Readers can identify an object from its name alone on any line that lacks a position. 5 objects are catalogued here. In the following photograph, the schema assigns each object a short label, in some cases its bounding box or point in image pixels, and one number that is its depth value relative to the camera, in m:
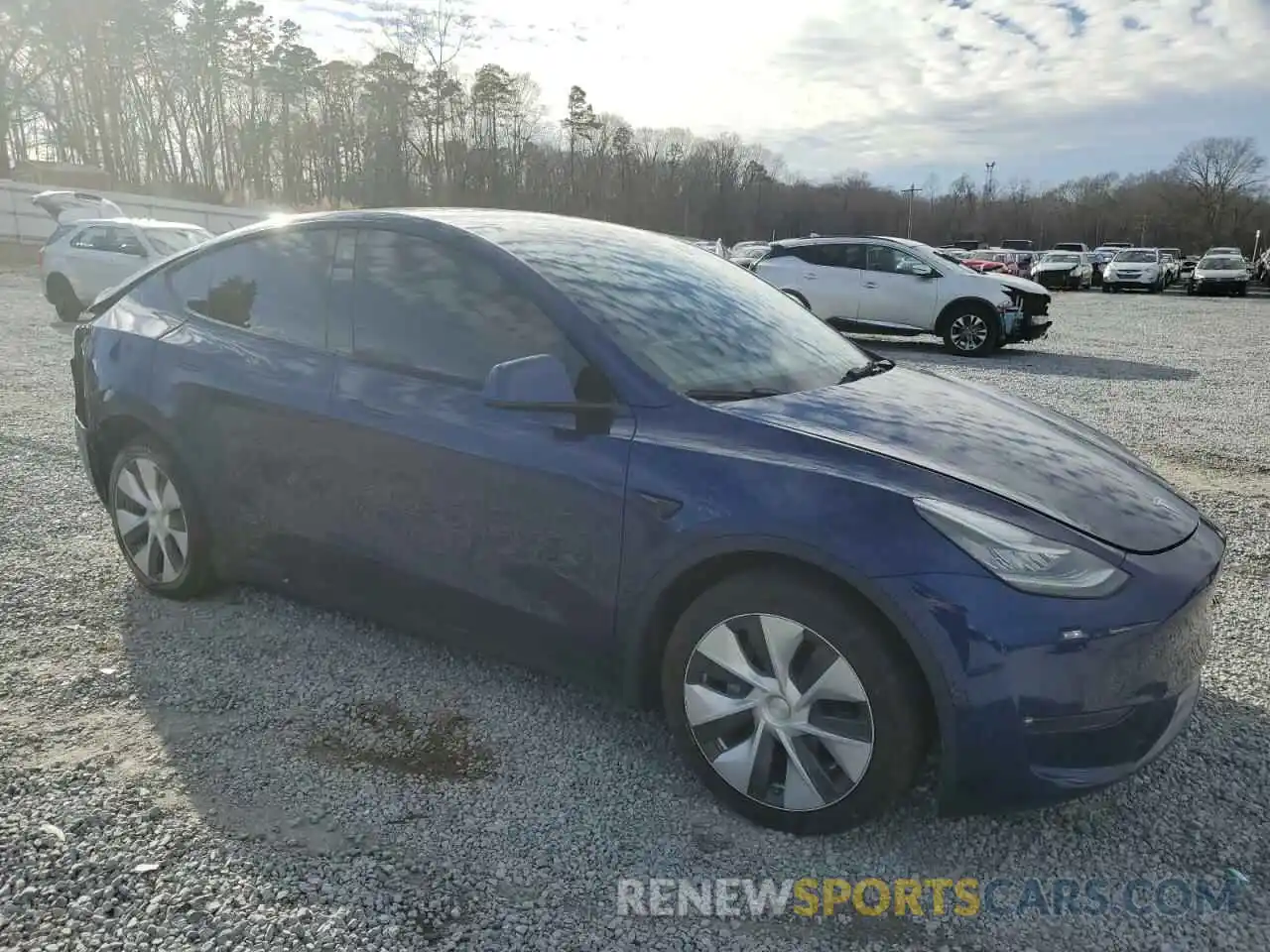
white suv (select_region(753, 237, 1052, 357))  13.30
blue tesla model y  2.26
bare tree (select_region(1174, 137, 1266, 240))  91.56
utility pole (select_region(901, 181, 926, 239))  98.99
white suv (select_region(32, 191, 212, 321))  13.97
